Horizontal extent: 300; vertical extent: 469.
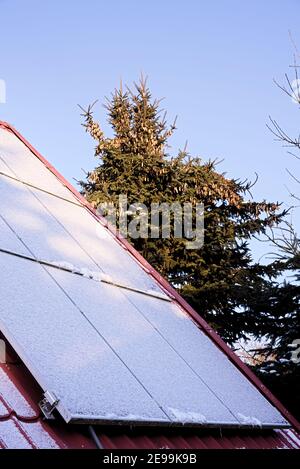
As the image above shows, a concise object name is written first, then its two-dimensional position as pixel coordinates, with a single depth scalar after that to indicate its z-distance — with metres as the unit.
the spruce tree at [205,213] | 26.45
